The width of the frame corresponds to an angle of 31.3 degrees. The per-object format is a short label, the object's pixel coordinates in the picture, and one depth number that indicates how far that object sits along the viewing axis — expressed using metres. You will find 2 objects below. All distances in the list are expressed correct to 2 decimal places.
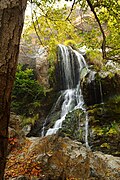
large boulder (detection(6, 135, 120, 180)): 4.08
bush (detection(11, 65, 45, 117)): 12.33
